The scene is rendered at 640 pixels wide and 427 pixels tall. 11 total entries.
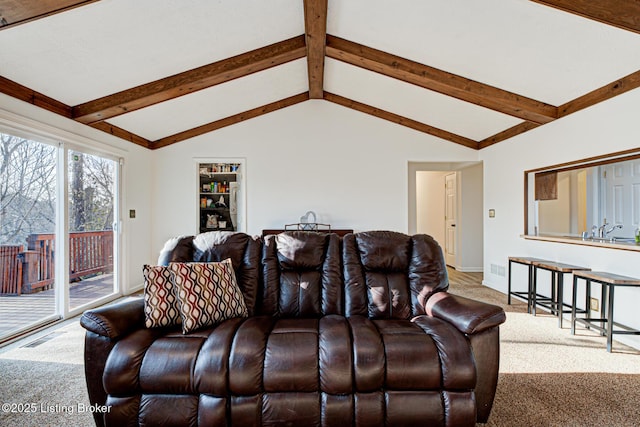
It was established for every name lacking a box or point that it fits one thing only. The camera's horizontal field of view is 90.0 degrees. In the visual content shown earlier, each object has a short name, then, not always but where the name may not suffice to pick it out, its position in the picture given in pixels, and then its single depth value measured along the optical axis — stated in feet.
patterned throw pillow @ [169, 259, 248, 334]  6.27
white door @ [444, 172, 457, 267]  22.97
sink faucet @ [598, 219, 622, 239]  12.05
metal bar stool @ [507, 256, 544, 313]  12.68
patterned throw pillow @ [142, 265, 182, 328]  6.30
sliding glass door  9.89
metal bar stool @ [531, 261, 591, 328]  11.05
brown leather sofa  5.29
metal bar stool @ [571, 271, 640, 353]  8.95
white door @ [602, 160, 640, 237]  13.07
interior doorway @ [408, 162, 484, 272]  19.90
